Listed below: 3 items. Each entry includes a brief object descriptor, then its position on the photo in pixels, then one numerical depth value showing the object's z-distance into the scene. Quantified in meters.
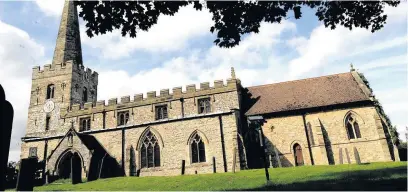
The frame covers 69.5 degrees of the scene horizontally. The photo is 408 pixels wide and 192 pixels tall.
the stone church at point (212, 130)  23.84
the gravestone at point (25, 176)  10.95
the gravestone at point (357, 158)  20.22
